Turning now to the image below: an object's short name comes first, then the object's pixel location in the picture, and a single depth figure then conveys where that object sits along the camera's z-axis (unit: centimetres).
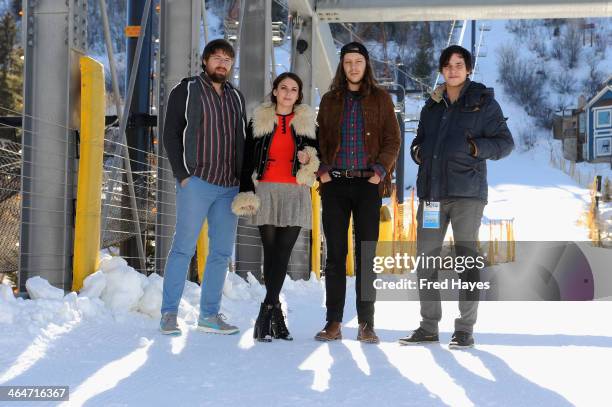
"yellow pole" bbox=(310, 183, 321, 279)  887
